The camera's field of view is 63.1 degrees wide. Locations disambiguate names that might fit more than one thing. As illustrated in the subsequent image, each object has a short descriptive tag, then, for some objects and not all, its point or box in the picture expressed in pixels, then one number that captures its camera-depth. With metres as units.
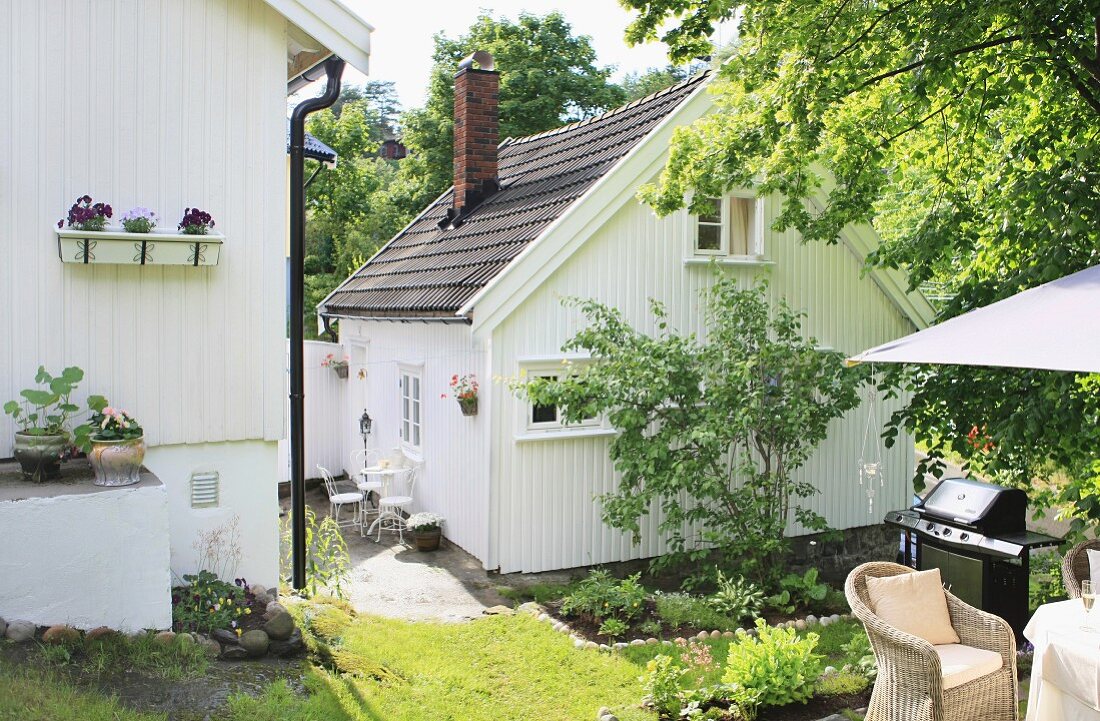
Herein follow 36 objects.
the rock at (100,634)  5.41
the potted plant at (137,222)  6.46
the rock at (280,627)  6.14
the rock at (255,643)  5.92
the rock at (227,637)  5.99
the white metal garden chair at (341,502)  11.95
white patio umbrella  4.79
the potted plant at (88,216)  6.30
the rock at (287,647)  6.06
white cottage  9.88
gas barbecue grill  7.51
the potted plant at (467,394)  9.92
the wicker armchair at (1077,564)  6.37
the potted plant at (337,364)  14.49
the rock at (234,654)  5.84
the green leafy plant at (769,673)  5.89
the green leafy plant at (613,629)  7.85
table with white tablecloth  4.86
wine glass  5.30
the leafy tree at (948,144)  7.84
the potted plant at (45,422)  5.89
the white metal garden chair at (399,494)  11.72
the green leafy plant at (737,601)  8.46
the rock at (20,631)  5.23
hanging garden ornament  12.09
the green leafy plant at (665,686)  5.95
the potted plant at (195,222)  6.65
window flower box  6.34
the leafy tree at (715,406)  9.16
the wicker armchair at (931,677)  5.21
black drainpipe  7.81
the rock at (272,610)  6.34
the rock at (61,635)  5.27
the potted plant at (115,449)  5.84
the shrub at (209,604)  6.12
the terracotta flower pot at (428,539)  10.66
